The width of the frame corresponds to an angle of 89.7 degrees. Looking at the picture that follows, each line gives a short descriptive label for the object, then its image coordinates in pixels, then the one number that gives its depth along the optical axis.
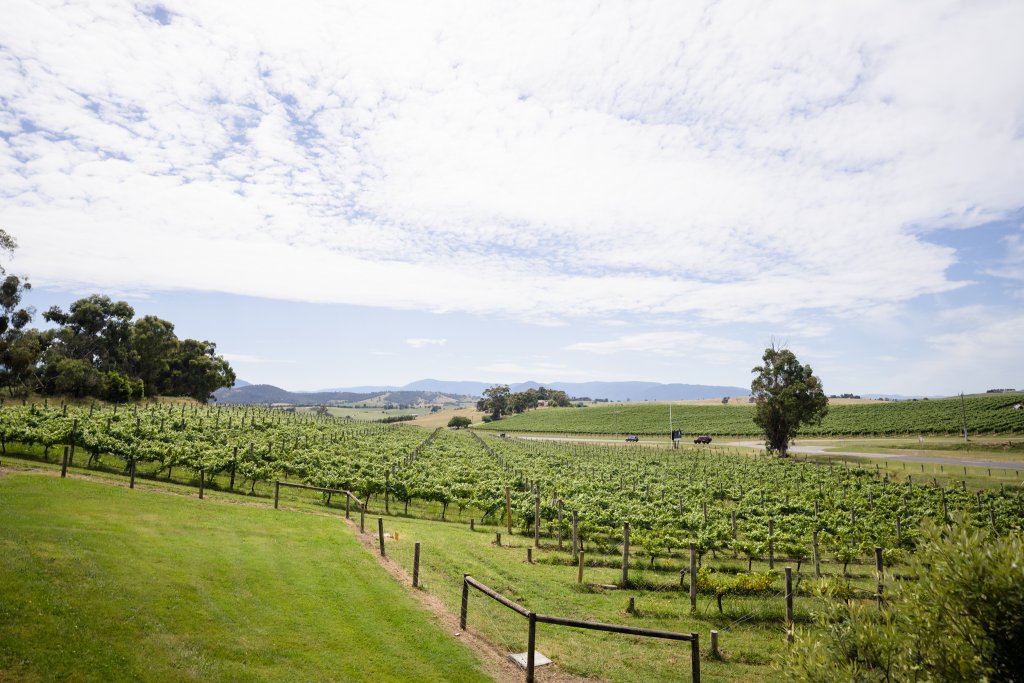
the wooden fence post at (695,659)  10.55
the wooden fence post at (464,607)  14.06
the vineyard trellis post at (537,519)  25.59
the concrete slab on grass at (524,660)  12.16
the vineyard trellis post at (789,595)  14.05
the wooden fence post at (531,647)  11.15
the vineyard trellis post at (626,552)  19.39
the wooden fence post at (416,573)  16.59
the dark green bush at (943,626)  5.50
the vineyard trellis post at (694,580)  17.02
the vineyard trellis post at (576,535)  23.25
